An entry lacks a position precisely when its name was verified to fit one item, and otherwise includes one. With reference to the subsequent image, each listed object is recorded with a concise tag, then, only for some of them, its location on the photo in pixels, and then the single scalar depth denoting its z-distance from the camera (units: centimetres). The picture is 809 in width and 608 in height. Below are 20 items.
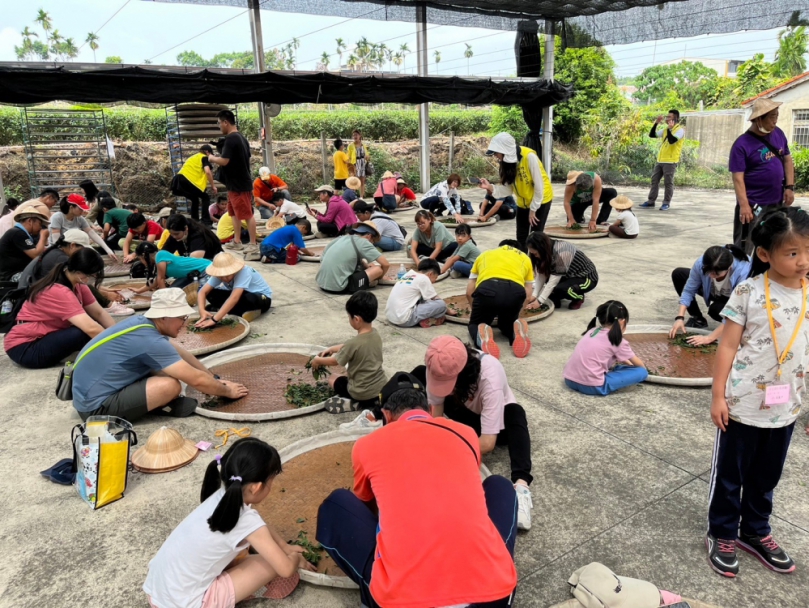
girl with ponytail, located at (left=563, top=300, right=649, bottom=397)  396
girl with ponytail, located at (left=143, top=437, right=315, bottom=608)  214
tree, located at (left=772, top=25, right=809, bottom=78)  3997
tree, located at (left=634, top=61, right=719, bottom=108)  6353
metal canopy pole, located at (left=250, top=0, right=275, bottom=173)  1210
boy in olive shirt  381
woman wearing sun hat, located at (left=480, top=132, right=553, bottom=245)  640
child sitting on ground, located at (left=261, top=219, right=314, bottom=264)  822
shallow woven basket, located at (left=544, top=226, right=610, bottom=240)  938
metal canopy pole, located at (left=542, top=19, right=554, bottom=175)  1498
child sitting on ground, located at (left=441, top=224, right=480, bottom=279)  664
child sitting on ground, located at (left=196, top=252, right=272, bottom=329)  552
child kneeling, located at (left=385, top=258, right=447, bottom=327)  552
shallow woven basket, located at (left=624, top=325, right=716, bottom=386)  416
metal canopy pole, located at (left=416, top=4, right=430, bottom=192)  1409
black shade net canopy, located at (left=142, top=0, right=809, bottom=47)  1088
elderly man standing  511
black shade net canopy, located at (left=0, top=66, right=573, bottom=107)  875
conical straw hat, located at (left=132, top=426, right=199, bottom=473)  328
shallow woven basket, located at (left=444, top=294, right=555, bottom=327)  561
